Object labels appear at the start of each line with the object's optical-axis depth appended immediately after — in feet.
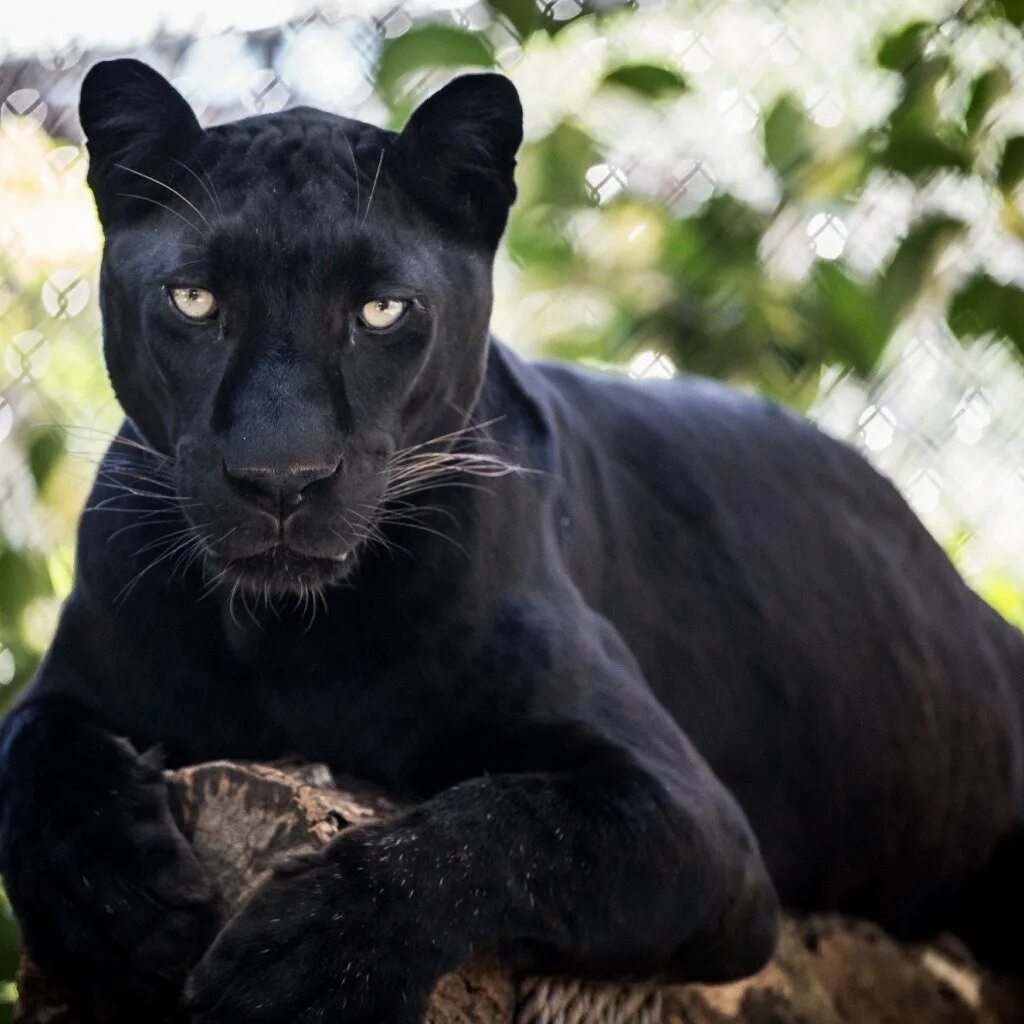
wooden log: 9.55
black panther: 9.25
